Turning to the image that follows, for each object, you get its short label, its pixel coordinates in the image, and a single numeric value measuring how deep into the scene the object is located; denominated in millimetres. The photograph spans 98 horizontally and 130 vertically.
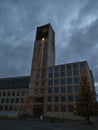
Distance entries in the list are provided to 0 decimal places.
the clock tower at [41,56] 68625
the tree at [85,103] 33594
